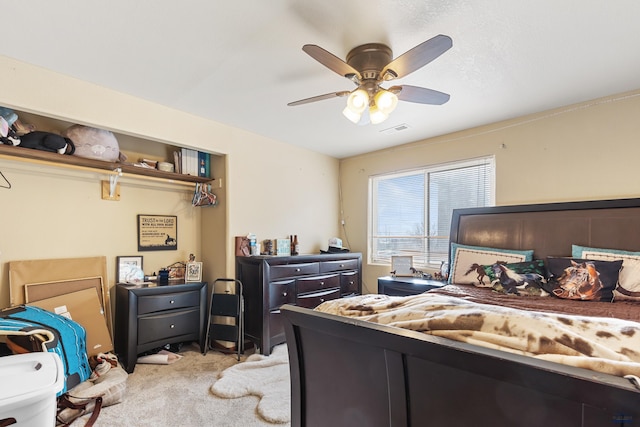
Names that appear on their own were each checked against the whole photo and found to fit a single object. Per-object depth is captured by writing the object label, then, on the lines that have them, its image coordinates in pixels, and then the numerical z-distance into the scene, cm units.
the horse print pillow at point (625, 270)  217
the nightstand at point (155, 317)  271
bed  71
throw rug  209
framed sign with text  323
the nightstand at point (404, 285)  327
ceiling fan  176
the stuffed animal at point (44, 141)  237
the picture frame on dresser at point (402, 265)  377
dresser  312
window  354
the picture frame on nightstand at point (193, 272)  331
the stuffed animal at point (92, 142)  259
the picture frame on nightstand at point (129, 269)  305
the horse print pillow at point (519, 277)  241
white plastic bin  121
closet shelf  232
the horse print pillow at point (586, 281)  221
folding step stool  312
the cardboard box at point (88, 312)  257
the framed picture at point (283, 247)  382
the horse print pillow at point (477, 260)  278
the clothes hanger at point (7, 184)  247
